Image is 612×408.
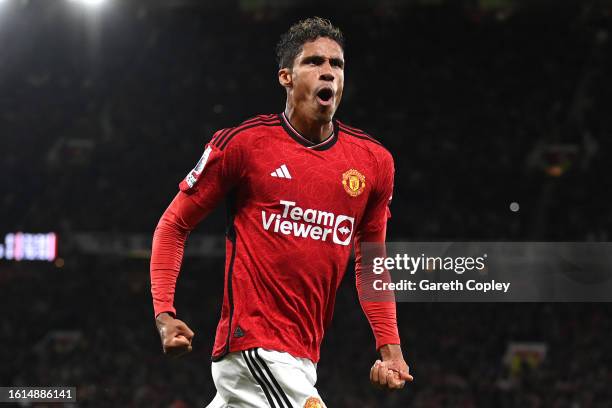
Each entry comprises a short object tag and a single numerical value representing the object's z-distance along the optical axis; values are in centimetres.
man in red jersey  667
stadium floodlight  3797
